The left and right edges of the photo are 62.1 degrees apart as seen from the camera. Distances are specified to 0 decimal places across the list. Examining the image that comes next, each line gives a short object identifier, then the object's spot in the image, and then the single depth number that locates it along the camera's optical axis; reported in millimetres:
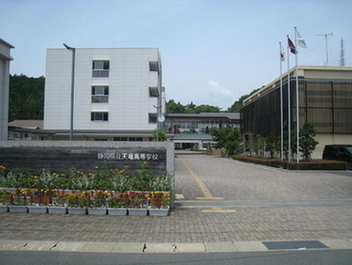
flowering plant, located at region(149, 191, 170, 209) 7707
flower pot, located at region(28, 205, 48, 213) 7719
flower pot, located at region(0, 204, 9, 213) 7779
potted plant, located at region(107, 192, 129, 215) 7605
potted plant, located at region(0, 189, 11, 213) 7785
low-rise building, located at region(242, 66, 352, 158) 28750
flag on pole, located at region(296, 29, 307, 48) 21297
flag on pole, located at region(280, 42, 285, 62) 24333
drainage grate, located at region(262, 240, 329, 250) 5508
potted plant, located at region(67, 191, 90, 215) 7609
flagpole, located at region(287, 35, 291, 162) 23703
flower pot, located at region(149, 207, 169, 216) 7611
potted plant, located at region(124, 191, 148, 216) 7625
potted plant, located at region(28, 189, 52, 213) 7727
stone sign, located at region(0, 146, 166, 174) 9500
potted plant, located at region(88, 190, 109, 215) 7605
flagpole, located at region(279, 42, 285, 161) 24447
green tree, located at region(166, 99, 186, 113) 101081
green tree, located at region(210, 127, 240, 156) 42906
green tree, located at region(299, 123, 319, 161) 22484
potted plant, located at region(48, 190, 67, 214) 7699
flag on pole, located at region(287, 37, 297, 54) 21880
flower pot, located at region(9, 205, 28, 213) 7754
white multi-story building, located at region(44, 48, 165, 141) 35500
